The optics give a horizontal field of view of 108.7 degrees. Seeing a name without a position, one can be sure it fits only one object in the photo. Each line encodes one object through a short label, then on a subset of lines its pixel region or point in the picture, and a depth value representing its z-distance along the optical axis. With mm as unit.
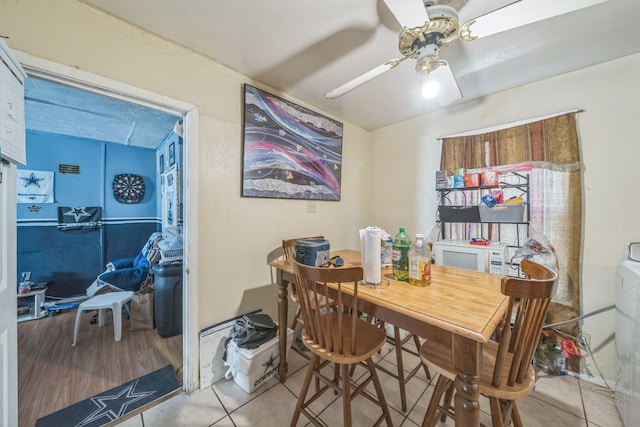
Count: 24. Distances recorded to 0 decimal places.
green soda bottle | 1337
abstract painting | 1999
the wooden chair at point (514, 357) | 849
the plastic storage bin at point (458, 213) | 2273
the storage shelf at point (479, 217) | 2059
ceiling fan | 947
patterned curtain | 1836
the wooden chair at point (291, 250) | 2121
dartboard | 3734
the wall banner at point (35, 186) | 3055
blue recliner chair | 2734
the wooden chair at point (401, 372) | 1490
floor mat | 1426
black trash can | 2395
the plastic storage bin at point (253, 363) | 1635
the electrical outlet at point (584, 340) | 1811
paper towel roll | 1235
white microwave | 1994
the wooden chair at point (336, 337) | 1077
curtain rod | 1879
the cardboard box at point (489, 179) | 2168
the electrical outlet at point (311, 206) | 2519
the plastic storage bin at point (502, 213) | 2027
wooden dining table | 847
